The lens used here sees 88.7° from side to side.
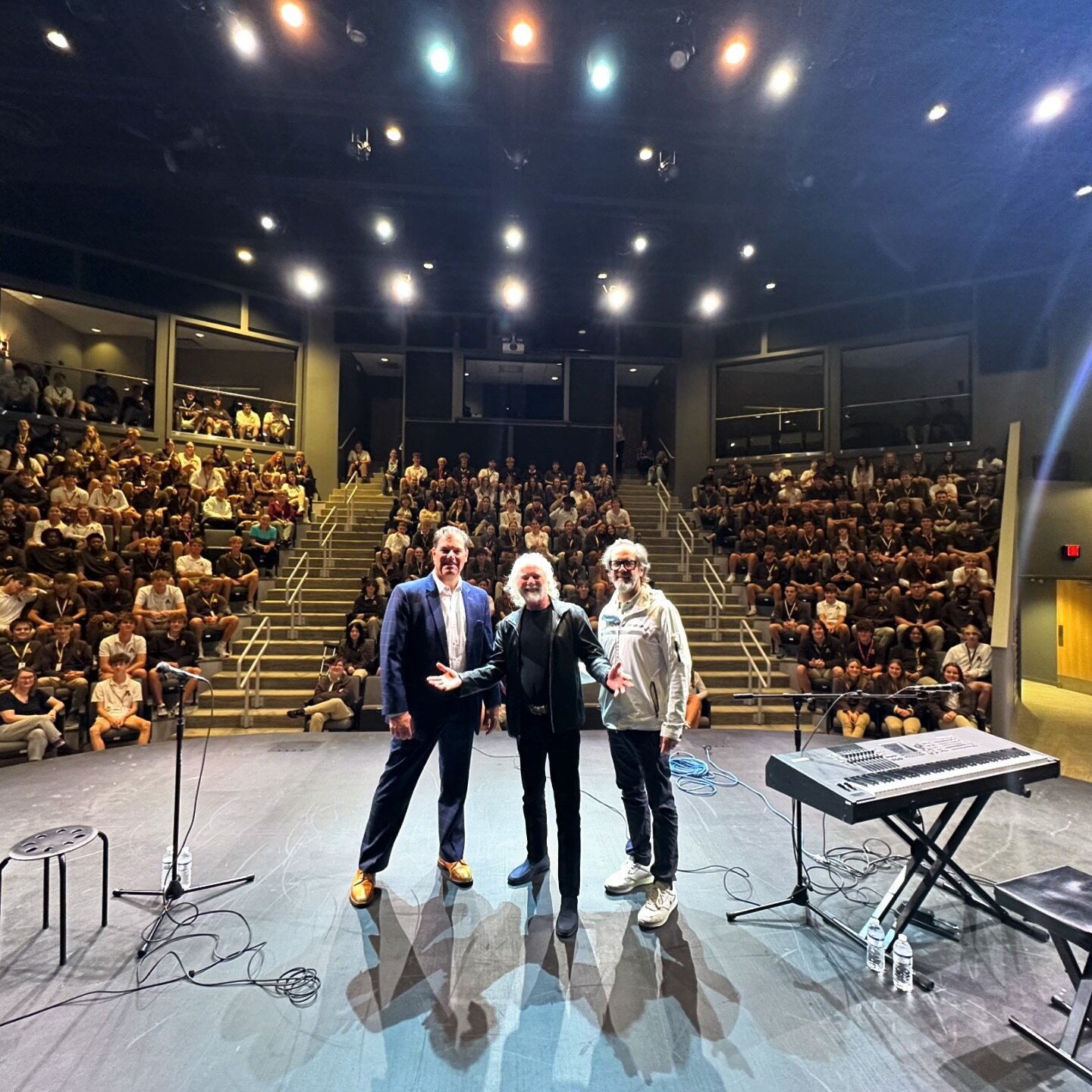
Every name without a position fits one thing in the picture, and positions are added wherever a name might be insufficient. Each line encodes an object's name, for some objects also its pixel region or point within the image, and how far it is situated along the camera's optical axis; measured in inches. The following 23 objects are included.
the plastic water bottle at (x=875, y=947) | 84.4
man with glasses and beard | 96.1
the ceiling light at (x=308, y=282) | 424.5
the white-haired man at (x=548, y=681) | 93.3
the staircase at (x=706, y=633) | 245.1
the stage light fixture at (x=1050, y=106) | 241.1
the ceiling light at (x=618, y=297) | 437.2
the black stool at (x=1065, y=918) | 65.6
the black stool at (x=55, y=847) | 81.6
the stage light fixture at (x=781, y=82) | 235.6
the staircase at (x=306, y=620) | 243.3
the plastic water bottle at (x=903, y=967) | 80.3
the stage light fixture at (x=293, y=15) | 211.3
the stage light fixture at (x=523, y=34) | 219.5
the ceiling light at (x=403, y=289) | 436.1
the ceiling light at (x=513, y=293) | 437.3
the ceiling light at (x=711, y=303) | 458.3
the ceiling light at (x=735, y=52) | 226.2
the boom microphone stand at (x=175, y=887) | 94.4
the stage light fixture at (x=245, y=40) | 217.2
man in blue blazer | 100.3
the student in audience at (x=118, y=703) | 197.6
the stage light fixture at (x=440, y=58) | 233.3
